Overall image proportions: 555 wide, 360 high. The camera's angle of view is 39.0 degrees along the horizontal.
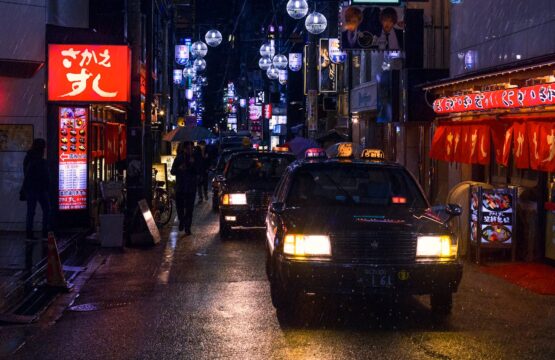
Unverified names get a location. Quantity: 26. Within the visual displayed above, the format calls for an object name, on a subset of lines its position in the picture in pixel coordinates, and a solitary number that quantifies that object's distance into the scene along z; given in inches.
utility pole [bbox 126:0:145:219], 610.5
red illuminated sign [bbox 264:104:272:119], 2597.2
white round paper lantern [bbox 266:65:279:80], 1686.8
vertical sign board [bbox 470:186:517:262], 519.2
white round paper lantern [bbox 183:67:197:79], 2210.4
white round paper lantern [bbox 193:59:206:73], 1878.7
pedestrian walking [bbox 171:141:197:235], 684.7
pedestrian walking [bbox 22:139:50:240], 599.2
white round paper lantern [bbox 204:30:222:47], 1234.0
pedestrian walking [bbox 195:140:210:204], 957.8
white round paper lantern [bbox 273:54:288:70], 1422.2
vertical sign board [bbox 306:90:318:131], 1299.2
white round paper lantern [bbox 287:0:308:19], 974.4
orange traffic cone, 418.6
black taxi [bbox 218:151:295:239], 640.4
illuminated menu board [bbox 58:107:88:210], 670.5
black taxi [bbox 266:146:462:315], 325.4
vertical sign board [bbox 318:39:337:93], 1424.7
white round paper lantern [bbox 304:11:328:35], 1003.3
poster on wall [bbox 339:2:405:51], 820.0
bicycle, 770.8
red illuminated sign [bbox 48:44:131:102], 641.6
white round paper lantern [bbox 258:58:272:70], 1601.9
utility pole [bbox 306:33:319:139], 1275.8
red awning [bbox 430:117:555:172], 491.8
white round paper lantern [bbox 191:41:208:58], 1545.3
